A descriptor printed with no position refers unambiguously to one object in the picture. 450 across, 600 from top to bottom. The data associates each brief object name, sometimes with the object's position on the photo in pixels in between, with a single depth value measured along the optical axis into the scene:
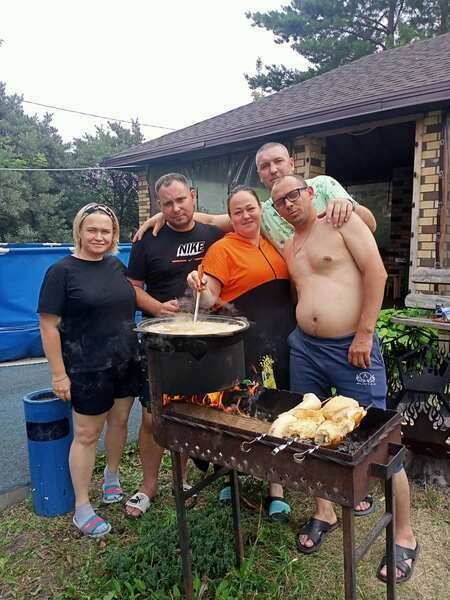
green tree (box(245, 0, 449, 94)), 17.86
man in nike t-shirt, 2.84
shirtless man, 2.41
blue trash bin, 3.00
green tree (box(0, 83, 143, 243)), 18.55
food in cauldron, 2.05
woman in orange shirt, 2.70
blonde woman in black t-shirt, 2.64
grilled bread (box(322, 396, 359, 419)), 1.89
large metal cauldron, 1.98
